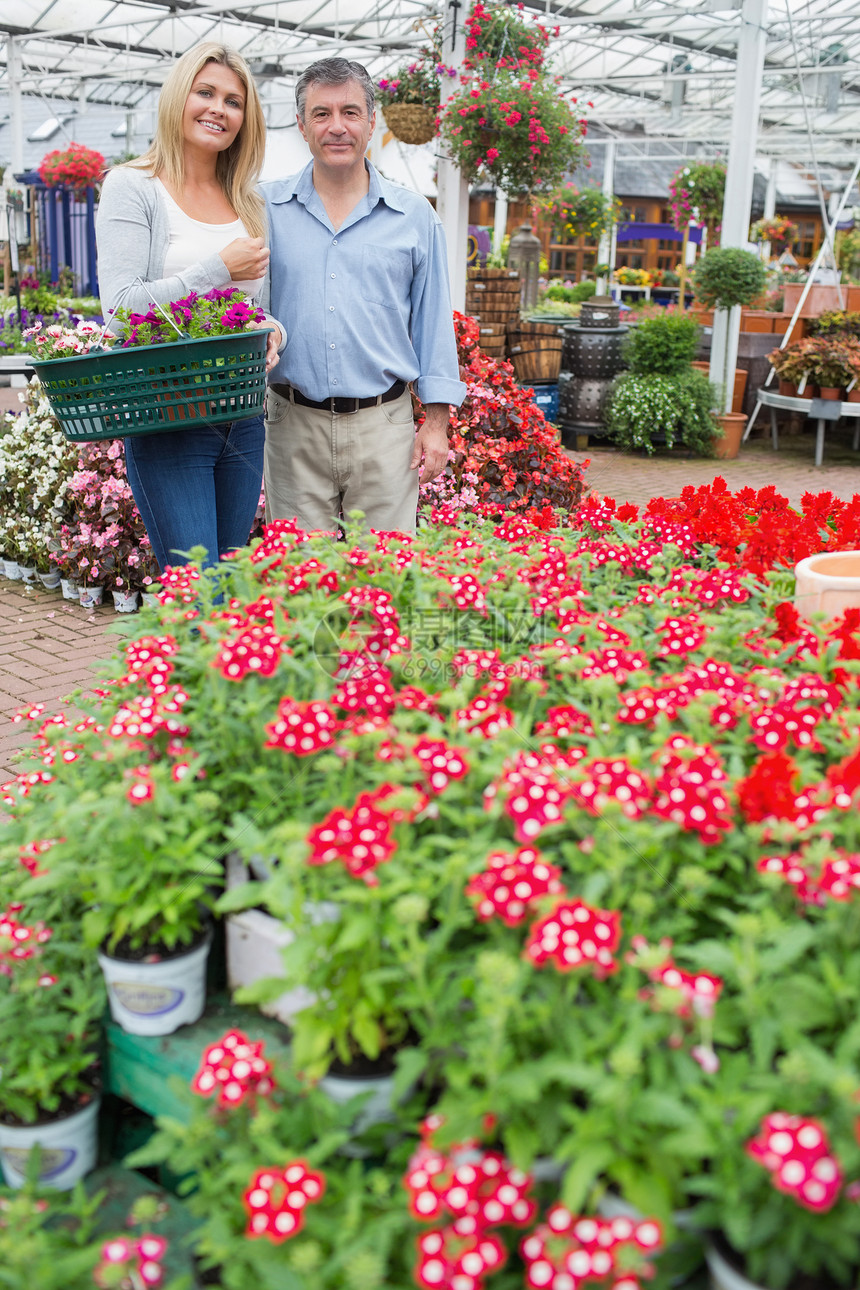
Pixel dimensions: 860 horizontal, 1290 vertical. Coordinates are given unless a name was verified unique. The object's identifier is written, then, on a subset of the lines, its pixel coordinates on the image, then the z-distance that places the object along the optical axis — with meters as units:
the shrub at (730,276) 8.17
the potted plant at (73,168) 13.09
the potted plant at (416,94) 7.71
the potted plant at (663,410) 8.48
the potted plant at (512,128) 7.00
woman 2.38
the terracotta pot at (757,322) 10.15
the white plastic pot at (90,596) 4.69
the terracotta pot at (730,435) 8.88
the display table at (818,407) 8.27
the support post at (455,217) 7.69
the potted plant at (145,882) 1.42
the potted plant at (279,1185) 1.07
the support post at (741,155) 8.49
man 2.63
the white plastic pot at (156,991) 1.44
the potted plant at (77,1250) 1.14
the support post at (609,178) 19.36
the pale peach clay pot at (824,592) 2.12
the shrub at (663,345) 8.41
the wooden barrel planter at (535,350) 8.05
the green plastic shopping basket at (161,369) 2.21
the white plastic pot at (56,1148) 1.39
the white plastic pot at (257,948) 1.44
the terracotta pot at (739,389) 9.59
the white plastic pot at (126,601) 4.64
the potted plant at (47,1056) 1.40
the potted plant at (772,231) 17.20
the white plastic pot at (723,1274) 1.03
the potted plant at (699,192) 10.38
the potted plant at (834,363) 8.13
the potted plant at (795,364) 8.38
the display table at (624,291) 18.31
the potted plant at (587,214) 14.61
